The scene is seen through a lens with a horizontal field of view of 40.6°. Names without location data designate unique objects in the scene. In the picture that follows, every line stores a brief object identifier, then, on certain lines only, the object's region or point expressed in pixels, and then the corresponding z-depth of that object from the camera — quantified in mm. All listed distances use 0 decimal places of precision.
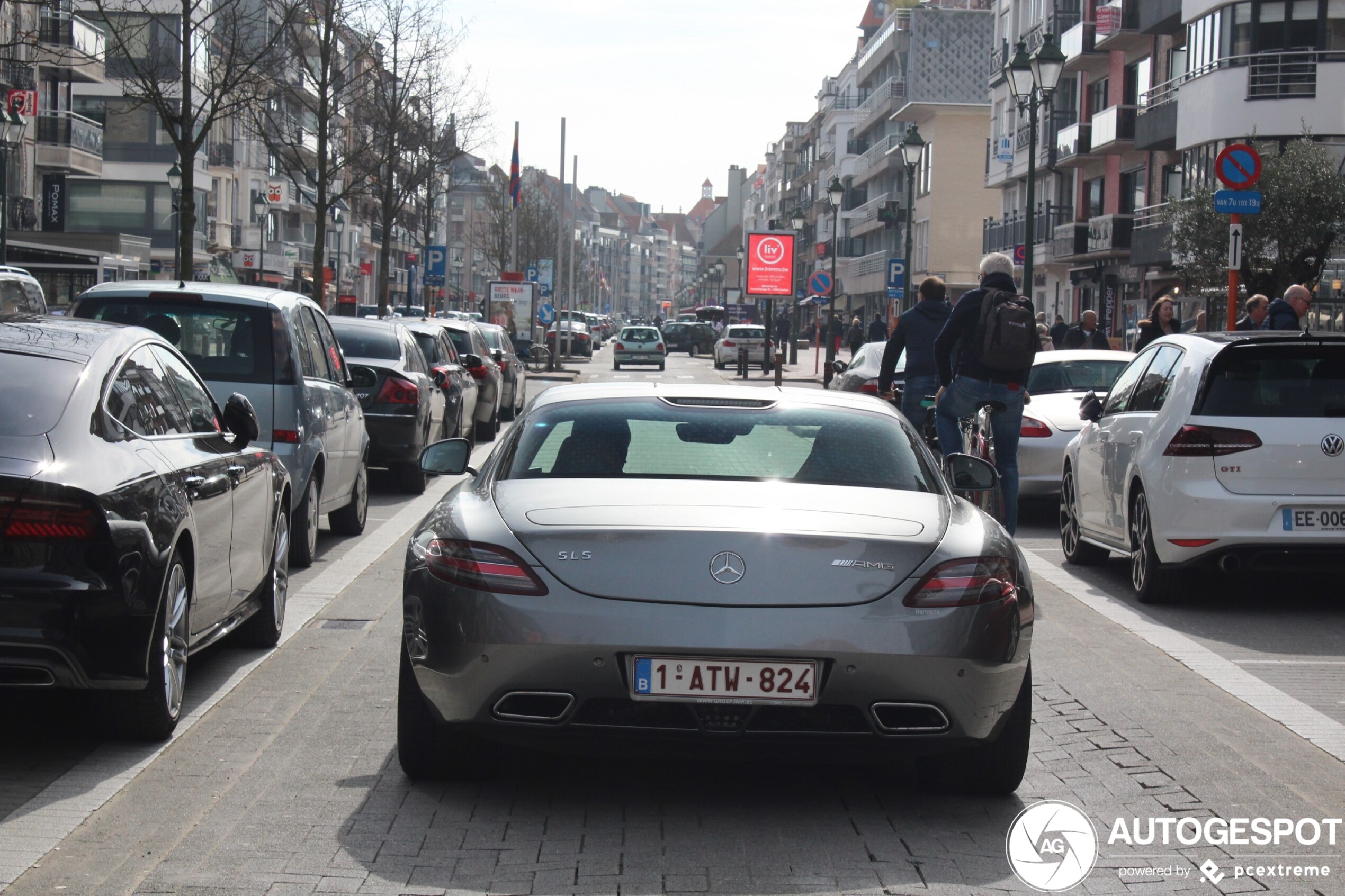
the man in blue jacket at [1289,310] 16797
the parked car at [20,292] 16984
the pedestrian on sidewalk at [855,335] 50438
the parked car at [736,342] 64125
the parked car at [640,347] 62500
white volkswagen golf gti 9625
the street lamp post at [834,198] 51156
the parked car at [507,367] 27578
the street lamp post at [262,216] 60334
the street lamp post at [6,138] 35875
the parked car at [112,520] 5445
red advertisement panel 55156
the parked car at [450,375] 19203
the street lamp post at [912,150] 38500
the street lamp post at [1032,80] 25172
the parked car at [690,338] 84750
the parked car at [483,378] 23484
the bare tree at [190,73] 24172
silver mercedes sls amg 4879
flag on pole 63094
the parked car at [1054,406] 14680
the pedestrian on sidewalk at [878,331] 42781
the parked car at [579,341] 71438
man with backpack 11125
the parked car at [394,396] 15664
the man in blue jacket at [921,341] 14258
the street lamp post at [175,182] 47625
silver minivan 10594
